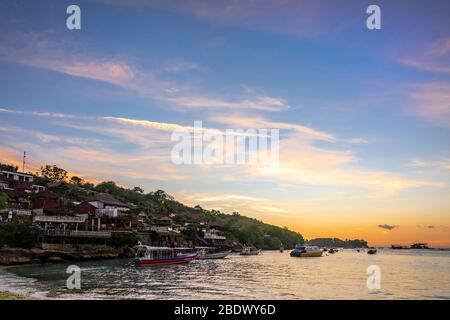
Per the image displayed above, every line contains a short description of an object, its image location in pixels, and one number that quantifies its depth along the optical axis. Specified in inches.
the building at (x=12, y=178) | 3535.7
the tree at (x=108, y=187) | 5710.6
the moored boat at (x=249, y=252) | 4356.1
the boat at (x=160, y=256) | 2248.8
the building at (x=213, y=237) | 4638.3
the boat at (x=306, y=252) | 4108.0
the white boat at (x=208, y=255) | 3408.0
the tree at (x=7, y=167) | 3951.3
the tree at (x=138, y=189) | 6765.8
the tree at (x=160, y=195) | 6588.6
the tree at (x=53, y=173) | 5005.4
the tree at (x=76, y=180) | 5659.5
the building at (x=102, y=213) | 3191.4
